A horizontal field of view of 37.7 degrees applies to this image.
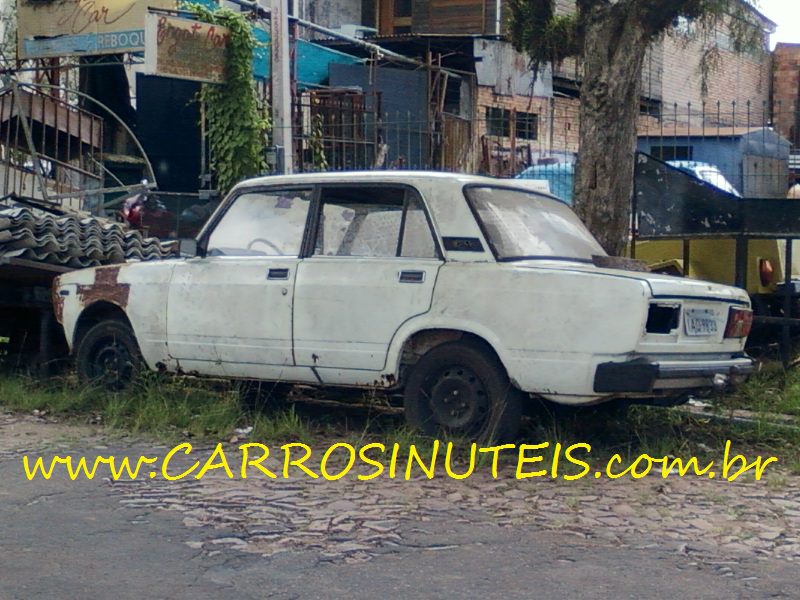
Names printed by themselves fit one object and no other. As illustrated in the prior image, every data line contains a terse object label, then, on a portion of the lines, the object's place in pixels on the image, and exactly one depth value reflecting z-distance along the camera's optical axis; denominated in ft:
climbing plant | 50.70
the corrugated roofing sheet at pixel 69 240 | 27.58
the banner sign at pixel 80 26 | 54.24
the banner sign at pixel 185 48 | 45.52
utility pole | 43.80
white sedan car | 20.26
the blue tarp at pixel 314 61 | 64.54
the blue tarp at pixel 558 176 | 42.47
